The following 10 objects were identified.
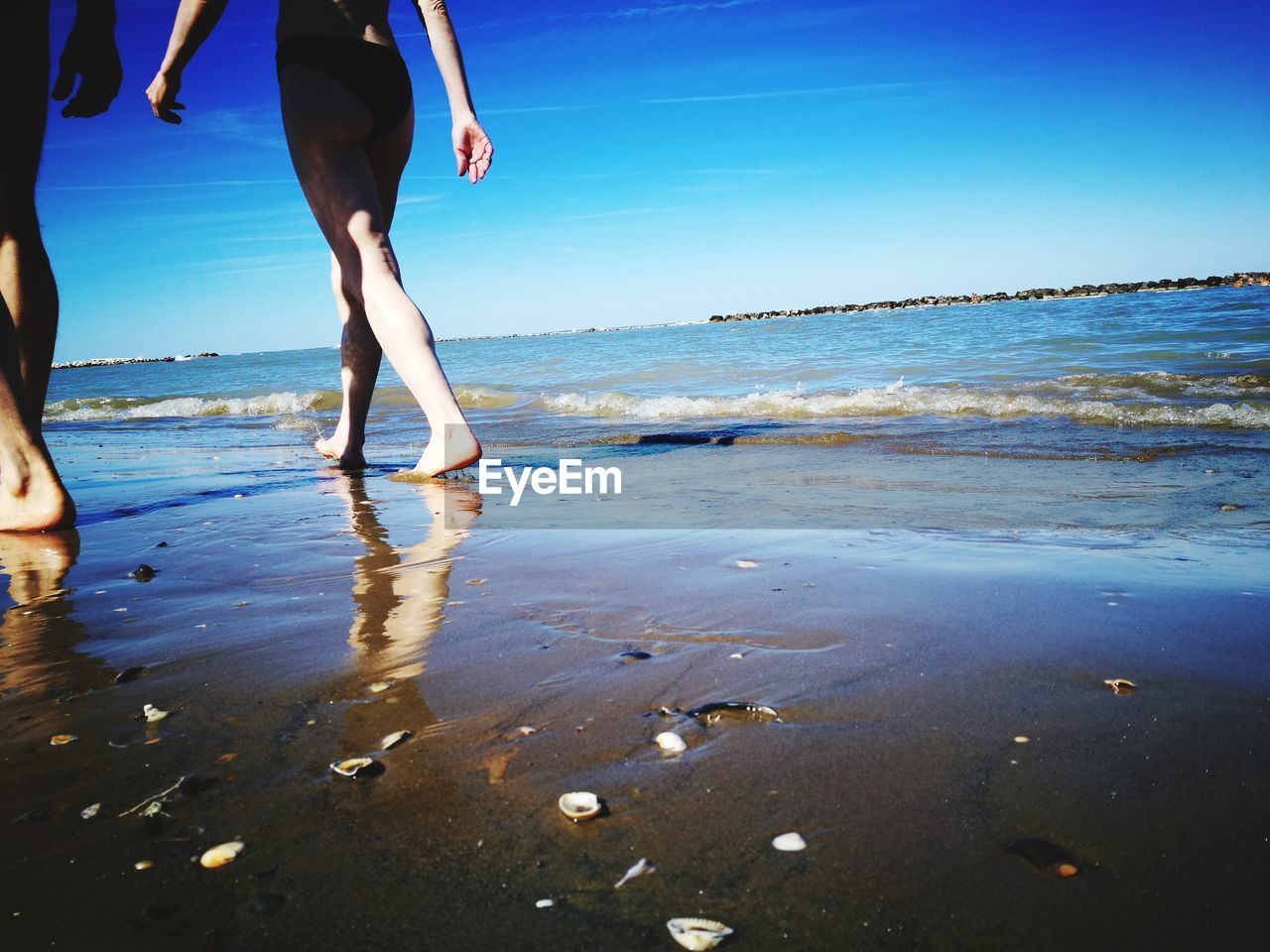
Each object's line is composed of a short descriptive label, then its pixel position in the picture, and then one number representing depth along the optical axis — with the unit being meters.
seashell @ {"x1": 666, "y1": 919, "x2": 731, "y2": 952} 0.74
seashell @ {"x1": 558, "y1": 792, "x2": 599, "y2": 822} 0.94
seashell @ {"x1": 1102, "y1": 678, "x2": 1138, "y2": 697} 1.28
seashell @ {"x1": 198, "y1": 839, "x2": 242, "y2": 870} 0.87
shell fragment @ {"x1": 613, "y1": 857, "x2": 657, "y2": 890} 0.83
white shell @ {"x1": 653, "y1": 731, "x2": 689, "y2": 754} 1.11
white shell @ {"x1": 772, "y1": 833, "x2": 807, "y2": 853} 0.88
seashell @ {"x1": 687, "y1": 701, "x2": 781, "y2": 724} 1.20
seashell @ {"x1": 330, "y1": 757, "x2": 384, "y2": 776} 1.05
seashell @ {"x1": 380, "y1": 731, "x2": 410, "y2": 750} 1.12
